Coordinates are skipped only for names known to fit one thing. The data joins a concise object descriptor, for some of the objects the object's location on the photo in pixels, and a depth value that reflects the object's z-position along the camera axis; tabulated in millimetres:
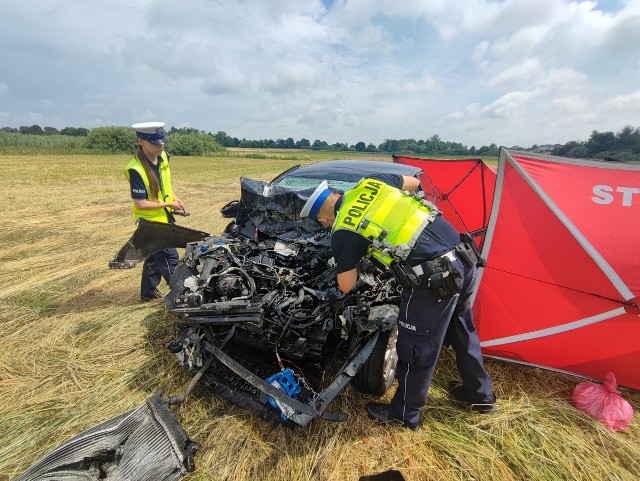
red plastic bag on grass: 2451
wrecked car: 2332
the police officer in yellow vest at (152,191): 3734
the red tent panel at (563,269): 2574
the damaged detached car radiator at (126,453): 1942
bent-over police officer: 2057
